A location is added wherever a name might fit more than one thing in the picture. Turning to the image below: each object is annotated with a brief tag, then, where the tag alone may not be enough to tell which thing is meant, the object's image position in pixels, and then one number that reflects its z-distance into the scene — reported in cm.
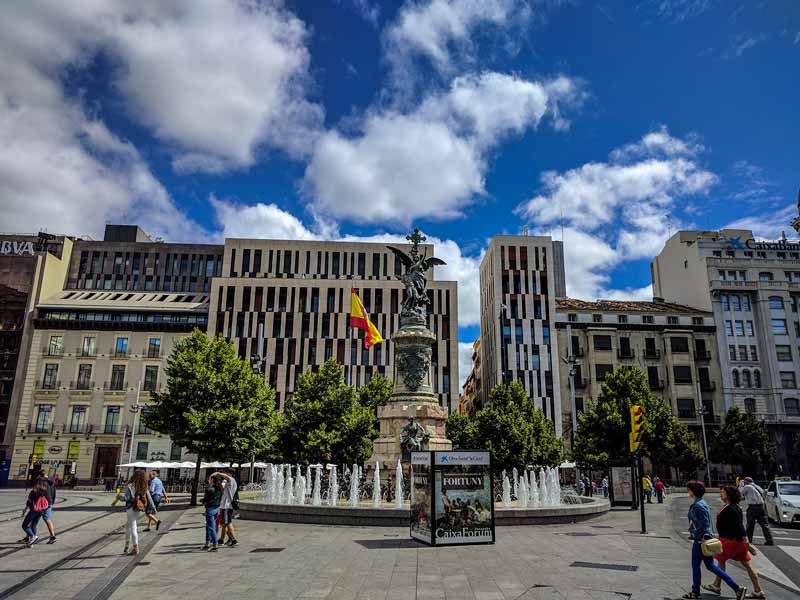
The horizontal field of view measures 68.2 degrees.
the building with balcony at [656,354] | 6588
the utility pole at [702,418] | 5891
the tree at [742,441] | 5656
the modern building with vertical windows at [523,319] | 7075
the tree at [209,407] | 2862
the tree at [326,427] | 3747
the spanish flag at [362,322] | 3600
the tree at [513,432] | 4188
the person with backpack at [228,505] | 1373
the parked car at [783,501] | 2031
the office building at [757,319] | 6444
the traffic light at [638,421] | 1784
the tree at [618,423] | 4228
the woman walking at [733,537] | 894
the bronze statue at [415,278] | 2888
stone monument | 2506
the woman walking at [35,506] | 1391
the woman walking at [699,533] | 866
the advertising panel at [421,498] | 1299
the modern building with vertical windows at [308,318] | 6625
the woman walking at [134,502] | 1281
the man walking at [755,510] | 1548
